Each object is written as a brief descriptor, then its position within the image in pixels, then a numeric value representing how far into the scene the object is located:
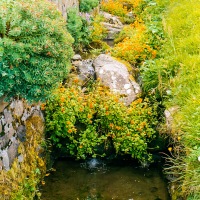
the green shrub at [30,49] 4.79
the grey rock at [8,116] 5.50
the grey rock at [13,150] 5.63
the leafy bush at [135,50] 8.63
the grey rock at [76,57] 8.73
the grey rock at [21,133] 6.02
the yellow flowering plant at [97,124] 6.78
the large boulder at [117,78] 7.56
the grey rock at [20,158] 5.91
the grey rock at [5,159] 5.37
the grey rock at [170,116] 6.49
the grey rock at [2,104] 5.20
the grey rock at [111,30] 11.18
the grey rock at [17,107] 5.82
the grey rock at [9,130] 5.52
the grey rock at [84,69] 8.04
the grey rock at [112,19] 12.20
